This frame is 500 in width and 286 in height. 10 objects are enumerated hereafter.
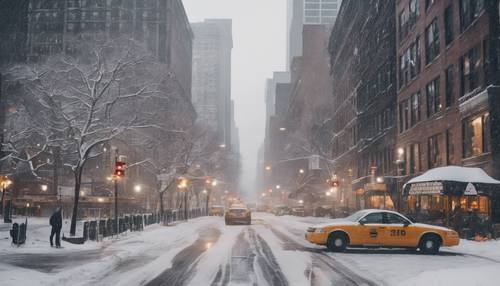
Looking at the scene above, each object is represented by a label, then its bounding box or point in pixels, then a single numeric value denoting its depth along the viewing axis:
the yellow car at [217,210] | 77.34
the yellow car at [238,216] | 43.75
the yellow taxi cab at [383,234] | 20.44
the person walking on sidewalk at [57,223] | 21.92
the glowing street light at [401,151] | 44.59
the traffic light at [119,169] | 27.30
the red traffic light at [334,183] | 46.08
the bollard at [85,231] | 24.23
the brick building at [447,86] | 28.36
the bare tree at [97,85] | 28.87
